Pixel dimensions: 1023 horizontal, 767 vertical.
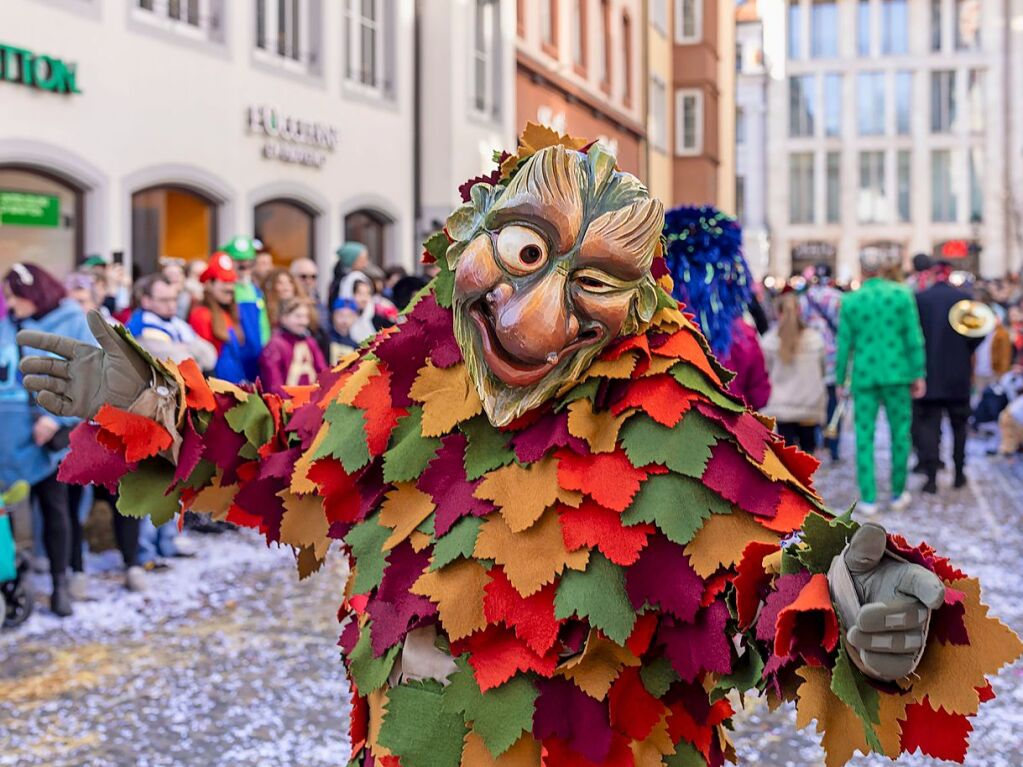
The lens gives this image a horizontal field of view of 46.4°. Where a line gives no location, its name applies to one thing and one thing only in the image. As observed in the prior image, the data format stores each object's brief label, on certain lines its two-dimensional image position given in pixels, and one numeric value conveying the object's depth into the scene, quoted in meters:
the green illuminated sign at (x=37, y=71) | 8.56
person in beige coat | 8.97
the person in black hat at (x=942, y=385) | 8.67
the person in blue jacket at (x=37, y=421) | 5.17
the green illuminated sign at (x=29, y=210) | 9.05
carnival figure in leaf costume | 1.69
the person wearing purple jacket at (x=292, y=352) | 6.81
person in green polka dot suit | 7.70
